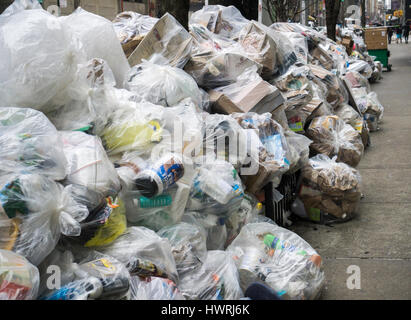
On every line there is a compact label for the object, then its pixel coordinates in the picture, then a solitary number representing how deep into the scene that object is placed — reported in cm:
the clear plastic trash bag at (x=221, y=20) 554
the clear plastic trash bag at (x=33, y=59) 252
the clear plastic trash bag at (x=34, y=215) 188
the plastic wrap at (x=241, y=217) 311
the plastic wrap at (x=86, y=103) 278
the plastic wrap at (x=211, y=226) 278
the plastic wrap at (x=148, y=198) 249
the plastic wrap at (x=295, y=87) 470
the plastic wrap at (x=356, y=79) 838
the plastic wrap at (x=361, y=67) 1032
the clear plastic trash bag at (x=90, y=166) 226
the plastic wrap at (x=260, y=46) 479
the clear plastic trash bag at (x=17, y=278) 168
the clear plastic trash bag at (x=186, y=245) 243
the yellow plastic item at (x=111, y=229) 225
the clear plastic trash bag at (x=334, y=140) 485
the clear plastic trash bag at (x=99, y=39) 347
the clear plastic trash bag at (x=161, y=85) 343
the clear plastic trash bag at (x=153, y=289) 206
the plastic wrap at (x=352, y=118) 603
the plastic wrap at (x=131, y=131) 279
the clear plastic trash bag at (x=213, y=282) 231
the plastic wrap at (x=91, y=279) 187
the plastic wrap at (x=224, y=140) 314
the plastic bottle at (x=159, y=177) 246
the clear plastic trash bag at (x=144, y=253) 220
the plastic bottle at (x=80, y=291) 185
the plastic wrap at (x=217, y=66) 425
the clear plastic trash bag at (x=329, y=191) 391
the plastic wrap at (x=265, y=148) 341
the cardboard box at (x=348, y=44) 1315
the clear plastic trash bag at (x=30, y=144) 206
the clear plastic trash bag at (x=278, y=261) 261
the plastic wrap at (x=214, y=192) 282
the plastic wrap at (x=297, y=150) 389
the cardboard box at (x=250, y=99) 389
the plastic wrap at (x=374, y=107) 732
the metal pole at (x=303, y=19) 1757
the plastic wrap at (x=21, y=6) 293
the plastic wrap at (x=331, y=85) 604
